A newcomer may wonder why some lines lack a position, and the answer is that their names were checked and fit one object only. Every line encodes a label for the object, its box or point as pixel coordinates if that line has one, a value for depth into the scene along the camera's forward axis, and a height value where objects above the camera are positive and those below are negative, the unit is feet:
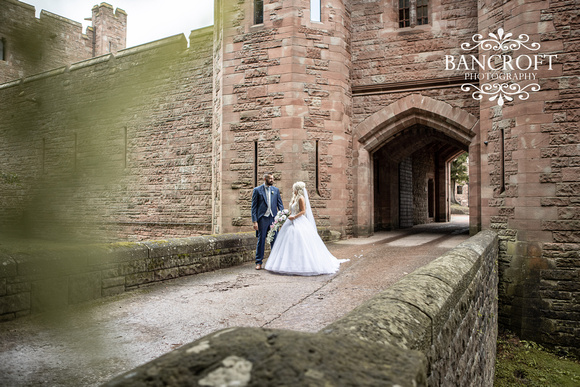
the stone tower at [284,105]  31.83 +7.64
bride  18.98 -2.06
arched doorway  32.81 +4.85
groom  21.11 -0.17
